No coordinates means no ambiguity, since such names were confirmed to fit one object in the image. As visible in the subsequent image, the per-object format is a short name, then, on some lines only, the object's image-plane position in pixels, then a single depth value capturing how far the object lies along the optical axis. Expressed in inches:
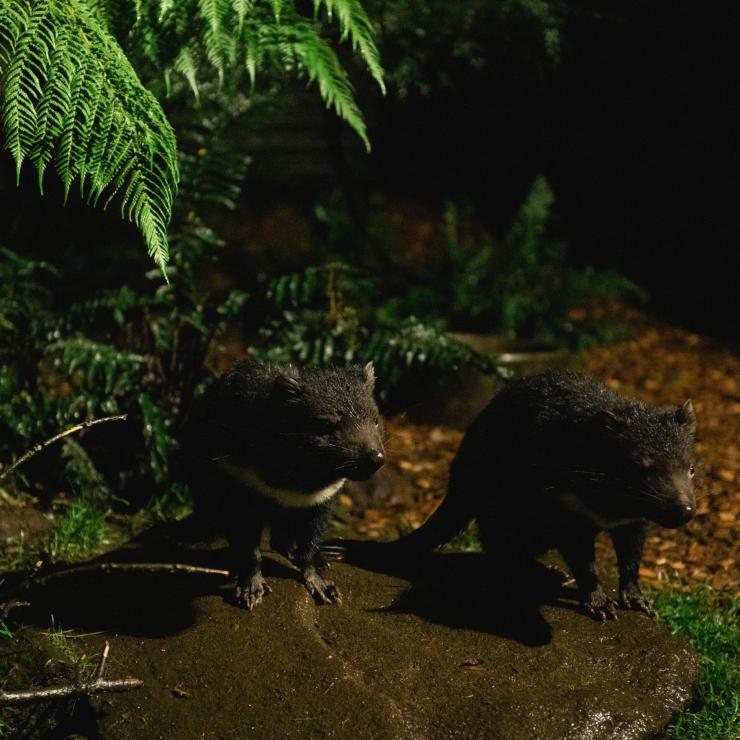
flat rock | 127.5
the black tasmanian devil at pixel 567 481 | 140.4
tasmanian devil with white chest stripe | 141.3
